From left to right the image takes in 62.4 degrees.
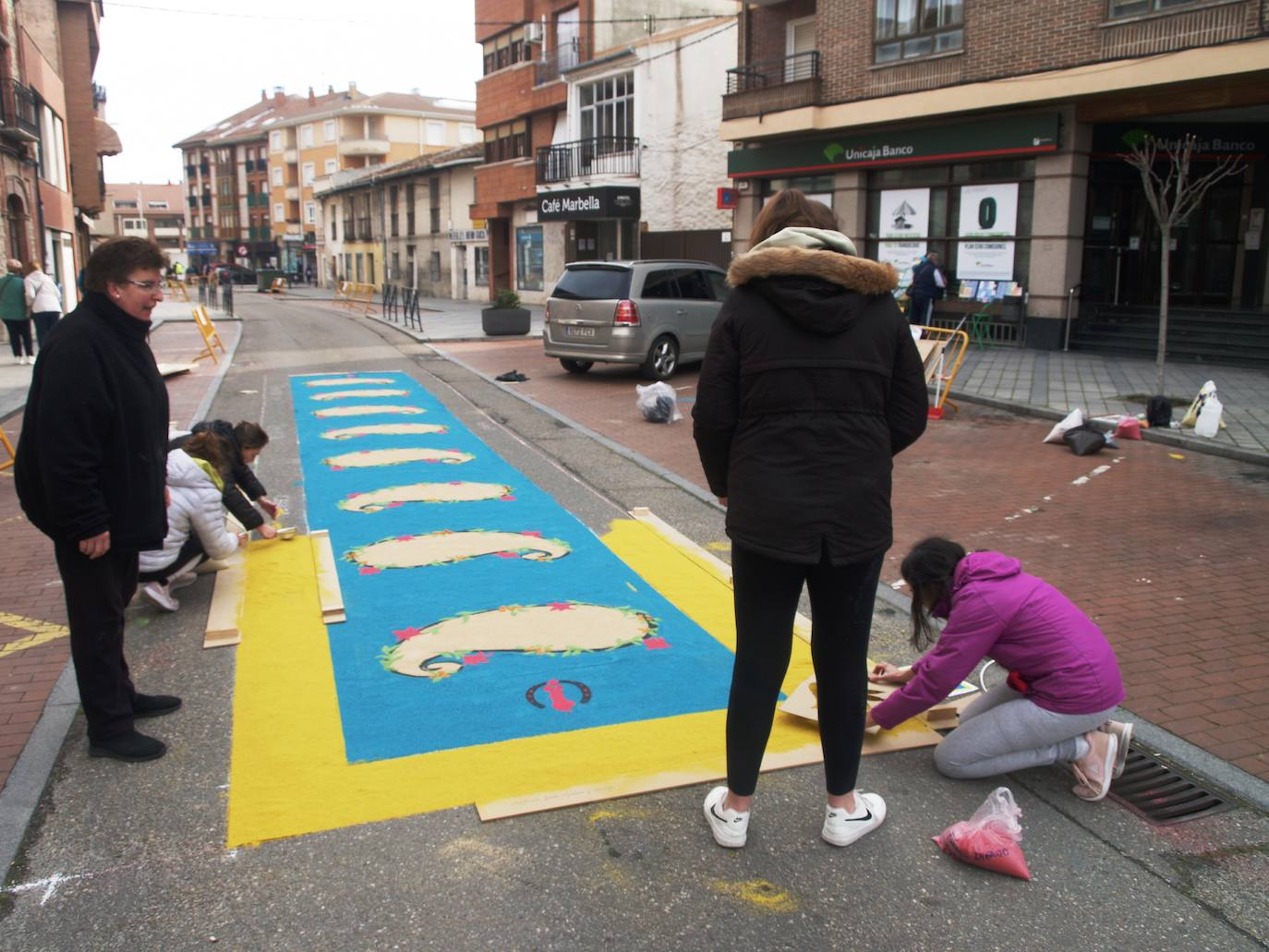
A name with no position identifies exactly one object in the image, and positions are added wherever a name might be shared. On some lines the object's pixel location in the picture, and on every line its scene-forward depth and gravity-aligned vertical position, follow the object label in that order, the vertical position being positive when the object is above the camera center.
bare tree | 11.77 +0.82
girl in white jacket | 5.35 -1.30
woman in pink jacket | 3.60 -1.34
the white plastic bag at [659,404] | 11.95 -1.46
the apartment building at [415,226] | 45.34 +2.44
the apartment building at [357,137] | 70.88 +9.56
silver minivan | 15.10 -0.58
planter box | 24.23 -1.05
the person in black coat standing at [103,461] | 3.55 -0.64
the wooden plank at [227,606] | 5.00 -1.69
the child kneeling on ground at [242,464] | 6.01 -1.10
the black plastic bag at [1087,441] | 10.00 -1.58
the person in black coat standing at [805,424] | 2.86 -0.41
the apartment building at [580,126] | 29.56 +4.62
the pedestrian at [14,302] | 16.48 -0.42
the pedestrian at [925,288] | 17.95 -0.24
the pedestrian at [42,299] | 16.67 -0.38
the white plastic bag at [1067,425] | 10.43 -1.48
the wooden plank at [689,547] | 5.36 -1.73
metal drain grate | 3.60 -1.82
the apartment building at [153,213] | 122.31 +7.41
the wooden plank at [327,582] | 5.30 -1.68
